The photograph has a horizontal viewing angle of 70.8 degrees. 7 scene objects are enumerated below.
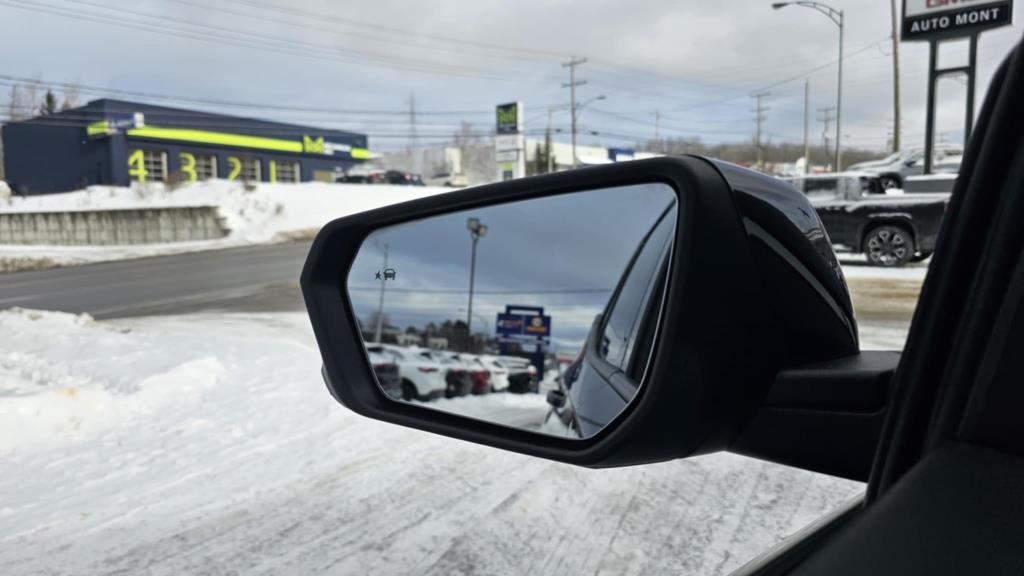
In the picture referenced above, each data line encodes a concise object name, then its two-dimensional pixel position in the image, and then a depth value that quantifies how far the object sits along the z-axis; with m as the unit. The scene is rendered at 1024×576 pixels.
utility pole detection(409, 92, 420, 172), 87.48
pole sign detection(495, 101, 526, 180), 38.31
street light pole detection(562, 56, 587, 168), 63.53
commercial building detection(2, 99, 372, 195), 51.16
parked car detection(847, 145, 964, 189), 25.89
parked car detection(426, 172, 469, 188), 65.99
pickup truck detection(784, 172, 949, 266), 13.80
